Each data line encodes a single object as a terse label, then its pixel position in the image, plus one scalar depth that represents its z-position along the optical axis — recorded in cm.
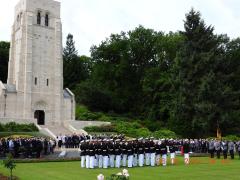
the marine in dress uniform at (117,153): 2319
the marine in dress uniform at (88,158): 2247
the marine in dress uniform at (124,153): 2341
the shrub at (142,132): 4812
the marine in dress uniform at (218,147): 3136
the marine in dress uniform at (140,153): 2395
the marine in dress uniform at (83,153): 2278
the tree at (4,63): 7612
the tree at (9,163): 1573
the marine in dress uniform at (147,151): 2438
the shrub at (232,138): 4264
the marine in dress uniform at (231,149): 3080
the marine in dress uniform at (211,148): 3162
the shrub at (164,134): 4644
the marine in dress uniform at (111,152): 2308
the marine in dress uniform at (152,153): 2446
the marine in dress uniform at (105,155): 2270
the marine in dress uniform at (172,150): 2567
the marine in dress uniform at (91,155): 2228
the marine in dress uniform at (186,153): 2557
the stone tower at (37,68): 5394
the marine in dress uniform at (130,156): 2319
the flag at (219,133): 4621
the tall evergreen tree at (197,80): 4612
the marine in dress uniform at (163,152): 2461
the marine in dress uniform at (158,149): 2489
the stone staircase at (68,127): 4894
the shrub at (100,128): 5019
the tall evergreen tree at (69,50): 9169
